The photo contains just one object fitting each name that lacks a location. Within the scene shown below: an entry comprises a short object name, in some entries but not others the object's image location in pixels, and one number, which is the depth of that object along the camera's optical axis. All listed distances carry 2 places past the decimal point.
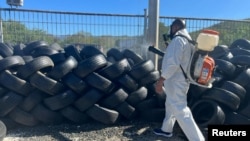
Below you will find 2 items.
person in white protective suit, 4.26
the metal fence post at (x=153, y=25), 6.02
